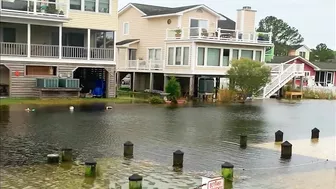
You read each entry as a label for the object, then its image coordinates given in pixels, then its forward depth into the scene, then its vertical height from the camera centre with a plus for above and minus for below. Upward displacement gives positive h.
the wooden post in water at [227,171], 11.73 -2.39
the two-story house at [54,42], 30.22 +1.88
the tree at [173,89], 34.62 -1.22
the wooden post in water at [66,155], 12.88 -2.32
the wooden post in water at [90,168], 11.49 -2.38
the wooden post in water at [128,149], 14.08 -2.31
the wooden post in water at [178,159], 12.99 -2.36
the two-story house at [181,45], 38.44 +2.35
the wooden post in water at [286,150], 14.96 -2.33
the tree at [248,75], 36.06 -0.07
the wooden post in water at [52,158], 12.67 -2.40
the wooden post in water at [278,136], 17.86 -2.26
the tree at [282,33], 107.56 +9.64
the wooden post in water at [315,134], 19.00 -2.28
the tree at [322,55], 93.00 +4.29
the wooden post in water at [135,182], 10.04 -2.33
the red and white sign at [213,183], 8.18 -1.89
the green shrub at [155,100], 32.31 -1.93
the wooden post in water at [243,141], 16.56 -2.31
